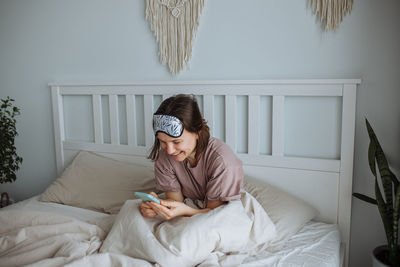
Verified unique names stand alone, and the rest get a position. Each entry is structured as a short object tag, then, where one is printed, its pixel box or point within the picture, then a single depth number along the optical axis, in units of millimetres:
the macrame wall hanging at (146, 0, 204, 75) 1925
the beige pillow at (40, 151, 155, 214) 1906
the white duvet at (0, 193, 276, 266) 1204
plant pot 1394
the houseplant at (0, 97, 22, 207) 2338
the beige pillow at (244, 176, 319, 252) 1518
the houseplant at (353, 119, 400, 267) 1394
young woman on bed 1349
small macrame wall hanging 1602
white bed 1579
